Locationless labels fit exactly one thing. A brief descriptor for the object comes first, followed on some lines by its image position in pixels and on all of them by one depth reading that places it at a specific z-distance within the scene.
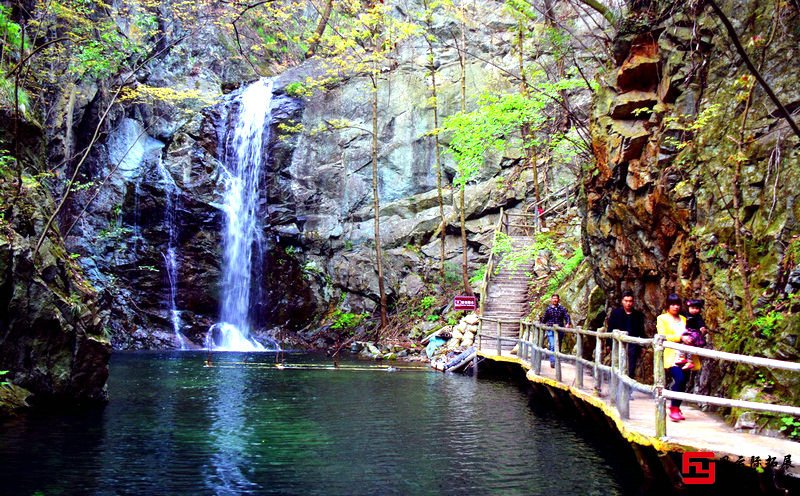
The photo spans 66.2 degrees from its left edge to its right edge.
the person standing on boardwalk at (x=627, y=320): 9.84
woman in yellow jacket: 7.15
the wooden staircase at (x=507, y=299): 19.38
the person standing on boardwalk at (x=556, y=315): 14.02
